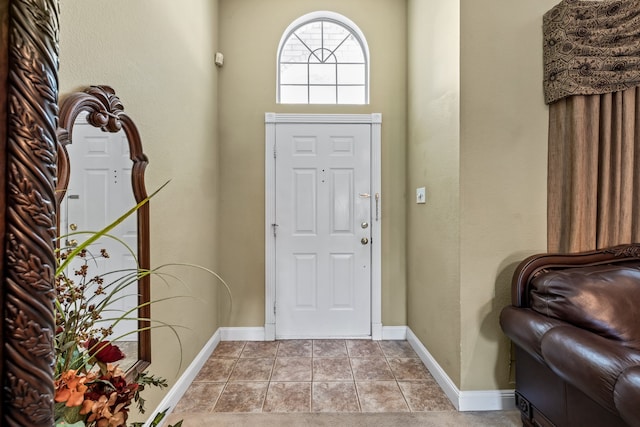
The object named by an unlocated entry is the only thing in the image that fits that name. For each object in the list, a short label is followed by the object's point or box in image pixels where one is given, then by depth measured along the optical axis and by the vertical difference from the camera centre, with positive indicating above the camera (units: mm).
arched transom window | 2945 +1355
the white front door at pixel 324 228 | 2820 -216
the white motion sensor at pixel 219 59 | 2703 +1302
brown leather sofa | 1054 -542
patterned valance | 1676 +890
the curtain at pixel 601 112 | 1679 +524
